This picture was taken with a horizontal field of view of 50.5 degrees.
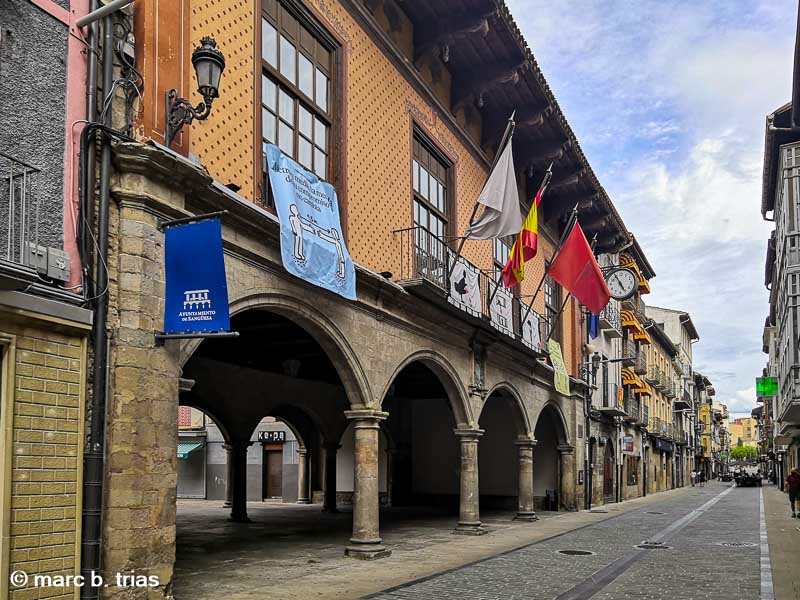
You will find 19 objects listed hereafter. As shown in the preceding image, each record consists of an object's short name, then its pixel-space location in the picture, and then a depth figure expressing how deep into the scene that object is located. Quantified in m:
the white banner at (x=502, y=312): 17.39
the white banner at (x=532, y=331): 20.07
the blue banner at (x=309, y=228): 10.14
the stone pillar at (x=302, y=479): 30.09
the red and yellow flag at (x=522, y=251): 16.47
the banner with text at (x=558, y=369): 23.05
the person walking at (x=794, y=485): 25.05
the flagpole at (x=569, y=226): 19.14
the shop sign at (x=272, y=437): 31.11
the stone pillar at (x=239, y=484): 20.80
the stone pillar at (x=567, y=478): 25.25
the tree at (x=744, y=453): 174.38
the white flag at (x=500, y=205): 14.86
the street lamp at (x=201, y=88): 8.48
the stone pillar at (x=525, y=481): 21.31
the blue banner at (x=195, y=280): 7.93
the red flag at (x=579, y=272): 18.62
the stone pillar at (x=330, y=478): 24.94
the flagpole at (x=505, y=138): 15.19
